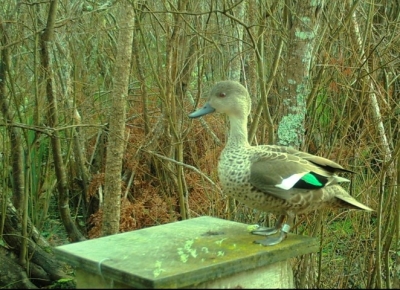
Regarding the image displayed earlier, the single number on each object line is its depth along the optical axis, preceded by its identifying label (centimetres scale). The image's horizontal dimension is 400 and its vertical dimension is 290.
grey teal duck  325
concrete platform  254
